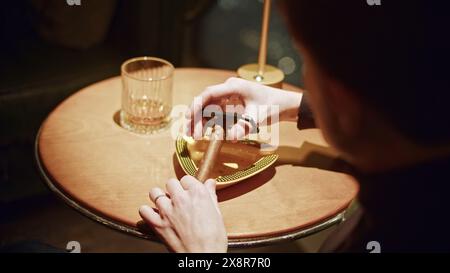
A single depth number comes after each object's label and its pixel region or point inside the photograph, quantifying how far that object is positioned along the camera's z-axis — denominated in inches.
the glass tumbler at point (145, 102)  59.0
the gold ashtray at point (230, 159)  50.6
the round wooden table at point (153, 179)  47.2
